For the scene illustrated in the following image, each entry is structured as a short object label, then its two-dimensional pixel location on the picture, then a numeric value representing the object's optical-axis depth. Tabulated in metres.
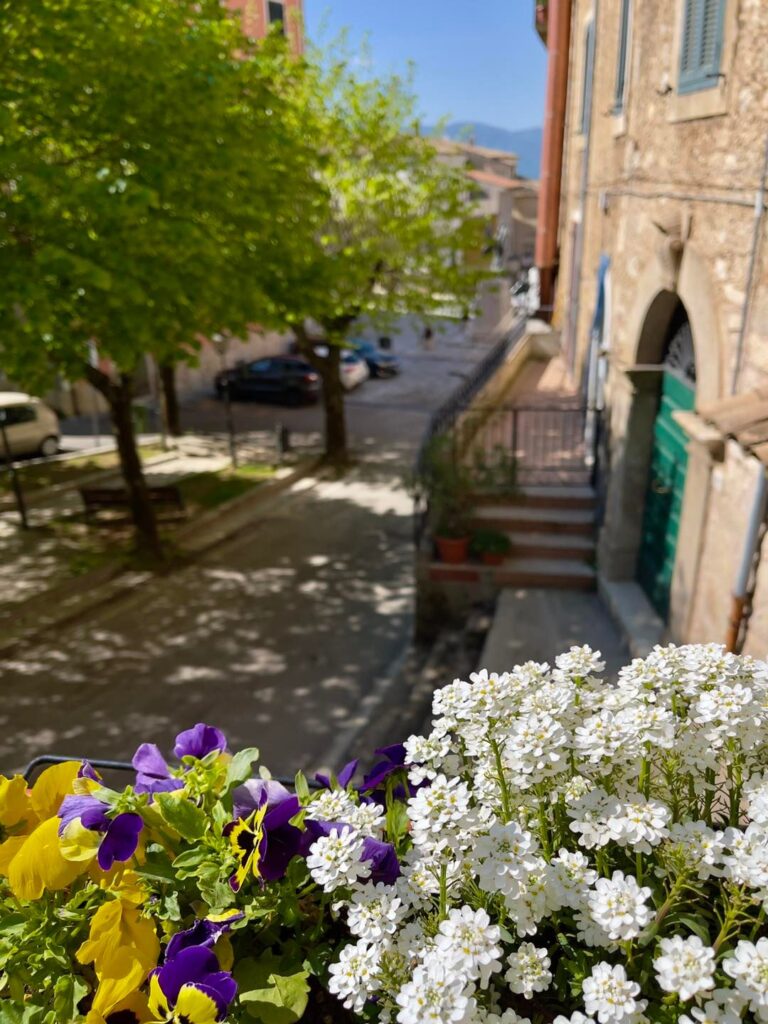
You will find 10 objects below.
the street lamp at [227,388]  15.62
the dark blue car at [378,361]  28.61
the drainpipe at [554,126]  13.99
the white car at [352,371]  25.56
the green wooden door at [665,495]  7.05
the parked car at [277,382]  23.61
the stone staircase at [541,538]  9.09
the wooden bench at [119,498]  12.55
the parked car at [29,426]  16.55
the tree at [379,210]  14.56
